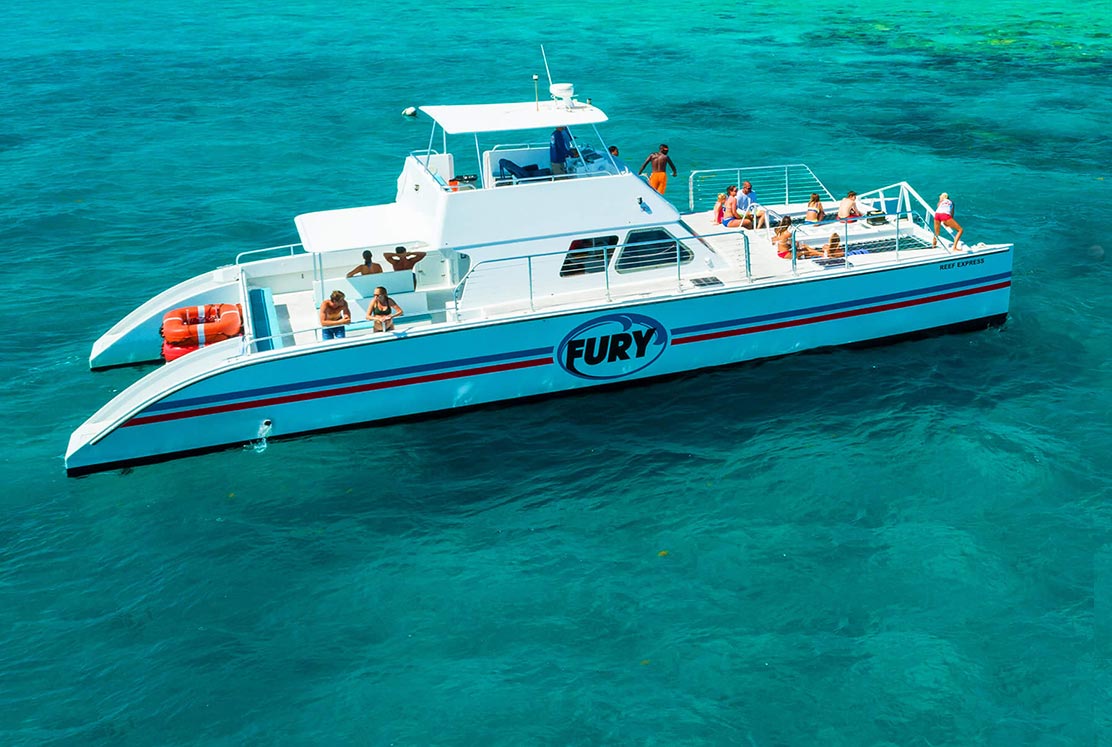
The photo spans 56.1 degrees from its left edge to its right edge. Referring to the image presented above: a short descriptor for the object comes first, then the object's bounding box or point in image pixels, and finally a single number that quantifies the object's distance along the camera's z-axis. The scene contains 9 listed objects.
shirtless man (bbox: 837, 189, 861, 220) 19.98
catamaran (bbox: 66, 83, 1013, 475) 15.95
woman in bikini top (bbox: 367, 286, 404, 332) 16.25
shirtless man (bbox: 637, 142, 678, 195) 20.62
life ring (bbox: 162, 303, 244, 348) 16.69
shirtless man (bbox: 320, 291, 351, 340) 16.09
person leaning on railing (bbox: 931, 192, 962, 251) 19.34
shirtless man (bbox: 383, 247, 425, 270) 17.05
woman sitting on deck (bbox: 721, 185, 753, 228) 20.05
